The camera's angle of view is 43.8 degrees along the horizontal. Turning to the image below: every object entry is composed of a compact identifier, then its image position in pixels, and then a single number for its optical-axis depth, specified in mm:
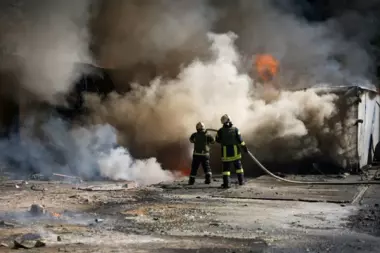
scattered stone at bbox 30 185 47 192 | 9273
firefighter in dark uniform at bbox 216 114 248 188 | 9836
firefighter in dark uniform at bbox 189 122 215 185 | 10312
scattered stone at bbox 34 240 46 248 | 5031
